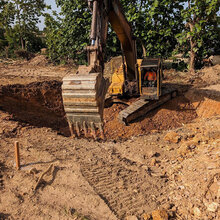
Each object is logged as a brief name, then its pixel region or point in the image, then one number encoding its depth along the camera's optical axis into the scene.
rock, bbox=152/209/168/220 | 3.71
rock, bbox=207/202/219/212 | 3.82
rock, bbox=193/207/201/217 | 3.83
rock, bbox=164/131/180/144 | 6.72
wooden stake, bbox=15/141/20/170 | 4.52
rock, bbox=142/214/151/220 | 3.78
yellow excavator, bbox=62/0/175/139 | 3.83
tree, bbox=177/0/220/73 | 11.54
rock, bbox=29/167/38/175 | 4.50
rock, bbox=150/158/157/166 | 5.67
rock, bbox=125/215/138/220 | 3.72
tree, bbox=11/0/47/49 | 19.12
